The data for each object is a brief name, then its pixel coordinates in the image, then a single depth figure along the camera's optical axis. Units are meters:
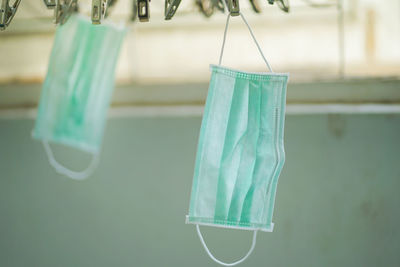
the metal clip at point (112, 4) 2.05
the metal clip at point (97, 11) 2.00
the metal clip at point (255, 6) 2.20
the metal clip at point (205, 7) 2.45
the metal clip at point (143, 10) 1.97
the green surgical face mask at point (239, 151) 2.09
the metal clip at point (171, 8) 1.99
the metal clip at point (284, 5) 2.11
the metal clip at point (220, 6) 2.30
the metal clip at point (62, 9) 2.11
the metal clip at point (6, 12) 2.08
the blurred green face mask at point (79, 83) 2.58
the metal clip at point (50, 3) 2.07
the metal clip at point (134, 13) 2.69
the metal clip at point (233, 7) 1.95
